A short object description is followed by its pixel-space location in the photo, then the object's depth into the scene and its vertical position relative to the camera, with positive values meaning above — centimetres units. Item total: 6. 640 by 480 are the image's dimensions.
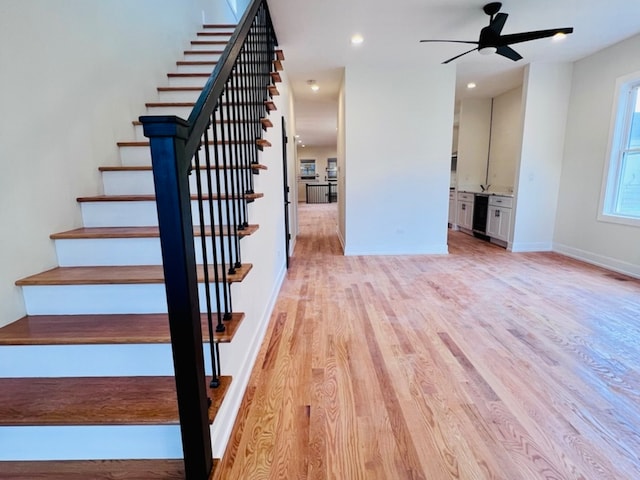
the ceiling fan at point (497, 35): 283 +130
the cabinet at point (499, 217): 507 -62
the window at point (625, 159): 376 +23
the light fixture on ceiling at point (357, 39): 351 +159
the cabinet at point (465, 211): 627 -62
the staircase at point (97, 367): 116 -75
